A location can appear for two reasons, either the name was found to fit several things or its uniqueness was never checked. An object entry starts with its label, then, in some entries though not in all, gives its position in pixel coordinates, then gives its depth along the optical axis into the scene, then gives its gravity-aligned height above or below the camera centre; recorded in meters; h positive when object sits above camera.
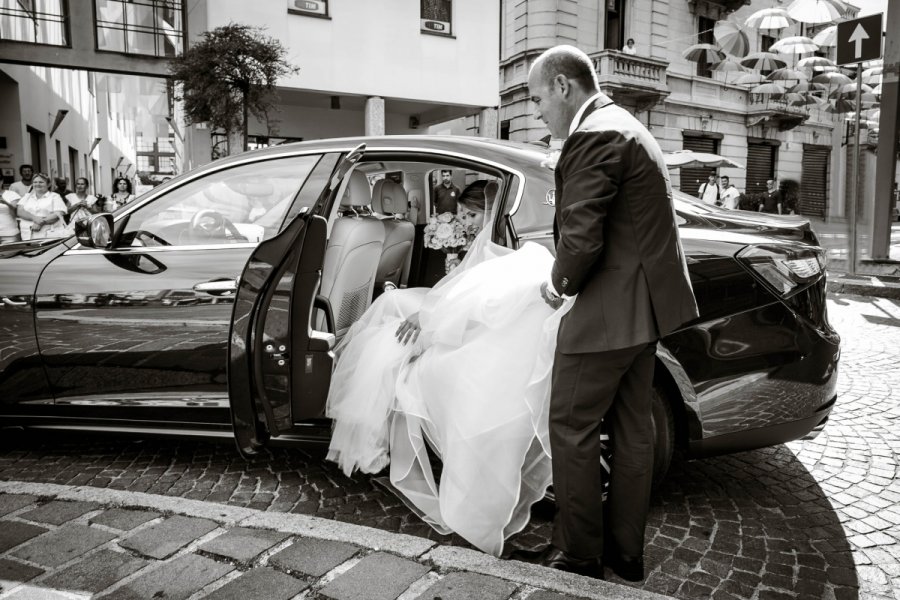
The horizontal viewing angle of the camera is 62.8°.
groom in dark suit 2.24 -0.30
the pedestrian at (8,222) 9.90 -0.21
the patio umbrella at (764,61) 20.55 +3.99
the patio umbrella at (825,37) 17.08 +3.83
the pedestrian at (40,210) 10.00 -0.05
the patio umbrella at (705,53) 20.28 +4.18
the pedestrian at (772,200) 18.59 +0.08
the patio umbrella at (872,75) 23.29 +4.07
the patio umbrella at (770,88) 20.92 +3.31
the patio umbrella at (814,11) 13.23 +3.49
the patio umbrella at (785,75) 21.55 +3.82
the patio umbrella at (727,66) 20.62 +3.83
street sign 9.40 +2.08
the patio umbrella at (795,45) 17.53 +3.83
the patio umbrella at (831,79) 21.22 +3.57
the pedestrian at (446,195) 4.66 +0.07
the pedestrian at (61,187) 12.37 +0.33
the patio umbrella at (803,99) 24.53 +3.46
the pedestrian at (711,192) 19.30 +0.30
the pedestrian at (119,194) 12.17 +0.21
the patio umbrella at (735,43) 19.78 +4.29
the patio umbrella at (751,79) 22.73 +3.84
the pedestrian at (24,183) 11.42 +0.36
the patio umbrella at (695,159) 17.45 +1.14
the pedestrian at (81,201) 10.41 +0.08
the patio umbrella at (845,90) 21.07 +3.27
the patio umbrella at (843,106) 22.03 +2.90
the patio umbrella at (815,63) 23.28 +4.67
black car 2.86 -0.43
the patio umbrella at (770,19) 17.12 +4.31
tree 11.54 +2.05
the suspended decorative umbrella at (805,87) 24.88 +4.01
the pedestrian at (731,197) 18.72 +0.16
